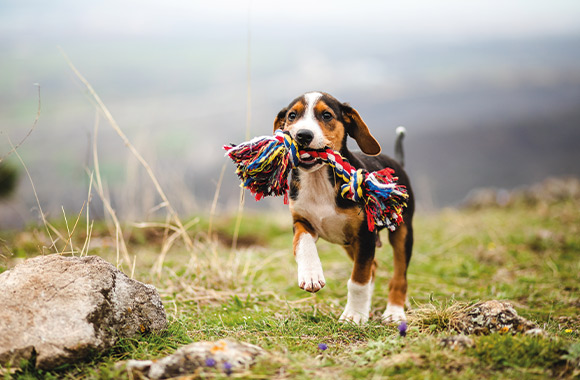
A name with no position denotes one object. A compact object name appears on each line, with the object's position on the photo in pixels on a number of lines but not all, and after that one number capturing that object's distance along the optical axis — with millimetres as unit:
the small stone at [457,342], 3055
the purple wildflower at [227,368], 2846
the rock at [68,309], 3139
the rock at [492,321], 3453
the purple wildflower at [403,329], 3400
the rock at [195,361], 2889
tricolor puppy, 3998
